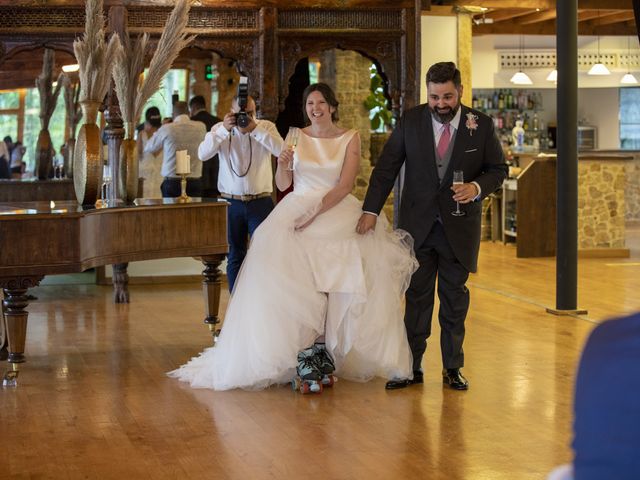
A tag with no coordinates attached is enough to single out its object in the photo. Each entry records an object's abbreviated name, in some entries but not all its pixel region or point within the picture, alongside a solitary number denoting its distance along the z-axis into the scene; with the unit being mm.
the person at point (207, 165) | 9984
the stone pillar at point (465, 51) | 10383
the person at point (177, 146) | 8867
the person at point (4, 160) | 14063
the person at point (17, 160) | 16202
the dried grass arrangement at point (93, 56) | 5812
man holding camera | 6695
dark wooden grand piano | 5078
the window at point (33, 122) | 19359
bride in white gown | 5184
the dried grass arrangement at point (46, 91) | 11289
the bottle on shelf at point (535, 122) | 18141
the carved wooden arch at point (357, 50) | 8773
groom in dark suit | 5066
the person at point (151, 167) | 10352
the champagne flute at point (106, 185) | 6849
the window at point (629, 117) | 18828
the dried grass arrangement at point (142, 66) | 6477
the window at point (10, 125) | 19328
